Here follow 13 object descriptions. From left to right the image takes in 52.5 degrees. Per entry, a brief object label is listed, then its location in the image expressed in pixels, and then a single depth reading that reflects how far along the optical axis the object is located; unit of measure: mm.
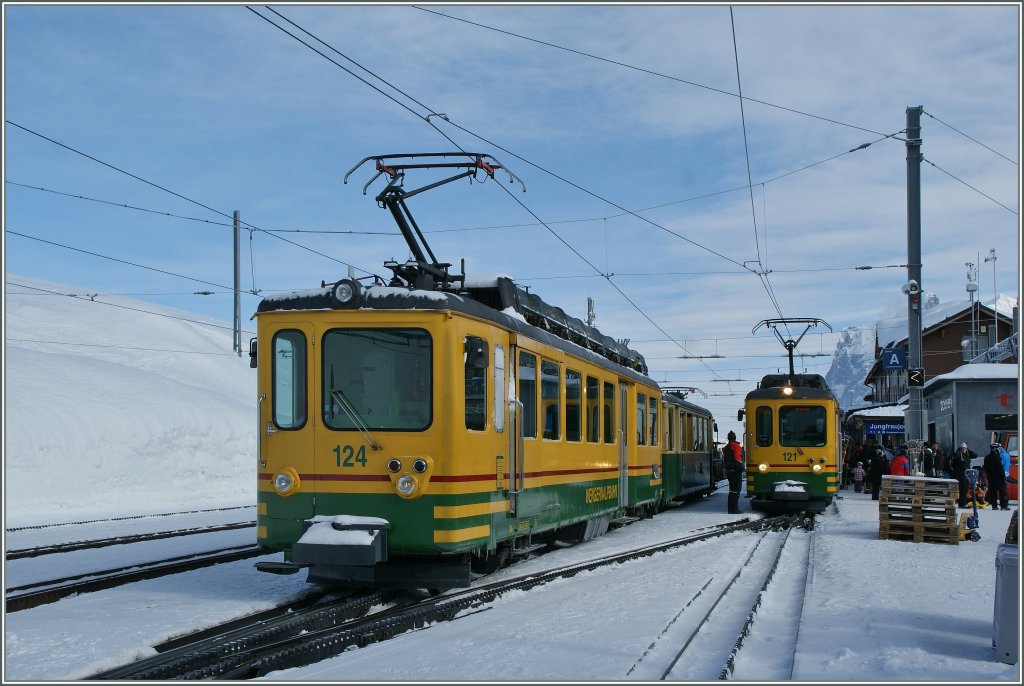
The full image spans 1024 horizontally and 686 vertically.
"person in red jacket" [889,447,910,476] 23442
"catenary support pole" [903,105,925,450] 19562
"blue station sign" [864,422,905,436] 39781
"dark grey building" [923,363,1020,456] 34250
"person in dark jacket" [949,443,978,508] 22469
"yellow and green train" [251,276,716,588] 9445
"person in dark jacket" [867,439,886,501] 26736
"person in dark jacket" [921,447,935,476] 23908
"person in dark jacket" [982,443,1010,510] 22297
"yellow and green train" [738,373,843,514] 22047
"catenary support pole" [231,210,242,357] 36944
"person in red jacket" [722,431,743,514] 23203
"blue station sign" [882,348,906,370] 21297
